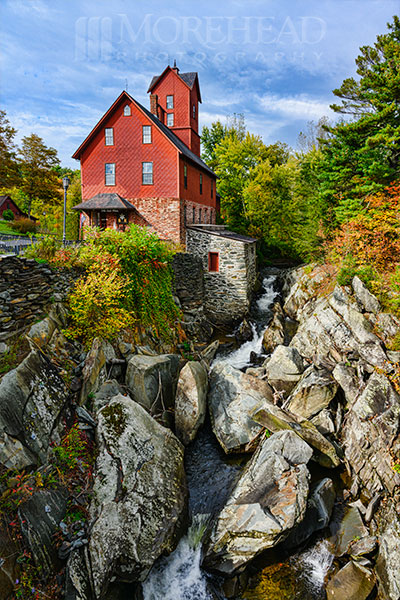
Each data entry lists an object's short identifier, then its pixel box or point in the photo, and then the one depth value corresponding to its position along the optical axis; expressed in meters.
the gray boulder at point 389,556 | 6.12
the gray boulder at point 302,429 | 9.03
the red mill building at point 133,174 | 20.72
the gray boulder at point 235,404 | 9.53
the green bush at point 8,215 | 28.38
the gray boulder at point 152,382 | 9.88
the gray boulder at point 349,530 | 7.06
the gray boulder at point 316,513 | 7.14
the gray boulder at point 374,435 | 8.07
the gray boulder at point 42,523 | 5.41
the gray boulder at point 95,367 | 8.69
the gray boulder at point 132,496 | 5.87
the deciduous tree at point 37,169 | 26.83
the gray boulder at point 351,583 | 6.18
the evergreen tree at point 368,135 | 13.66
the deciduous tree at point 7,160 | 23.47
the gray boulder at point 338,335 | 10.97
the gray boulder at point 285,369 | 11.54
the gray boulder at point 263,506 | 6.51
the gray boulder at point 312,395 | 10.35
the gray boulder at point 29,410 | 6.16
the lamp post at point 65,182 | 12.97
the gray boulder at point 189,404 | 9.91
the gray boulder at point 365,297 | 12.02
